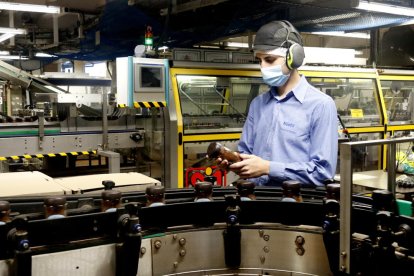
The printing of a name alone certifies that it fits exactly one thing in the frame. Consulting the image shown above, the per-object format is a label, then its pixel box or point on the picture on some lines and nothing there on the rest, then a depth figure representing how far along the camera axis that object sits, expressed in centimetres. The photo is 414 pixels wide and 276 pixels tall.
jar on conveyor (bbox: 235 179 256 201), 125
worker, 171
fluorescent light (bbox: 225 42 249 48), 877
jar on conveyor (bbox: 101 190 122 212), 109
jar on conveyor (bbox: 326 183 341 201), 113
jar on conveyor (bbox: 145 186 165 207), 116
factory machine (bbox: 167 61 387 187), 401
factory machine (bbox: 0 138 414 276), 94
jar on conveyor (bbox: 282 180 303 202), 122
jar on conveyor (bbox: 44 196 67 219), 102
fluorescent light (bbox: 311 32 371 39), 740
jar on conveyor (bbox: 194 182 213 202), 122
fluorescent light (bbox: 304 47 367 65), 518
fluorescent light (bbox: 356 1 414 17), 401
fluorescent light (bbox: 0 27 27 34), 590
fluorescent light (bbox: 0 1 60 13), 475
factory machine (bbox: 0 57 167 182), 382
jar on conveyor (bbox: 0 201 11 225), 98
